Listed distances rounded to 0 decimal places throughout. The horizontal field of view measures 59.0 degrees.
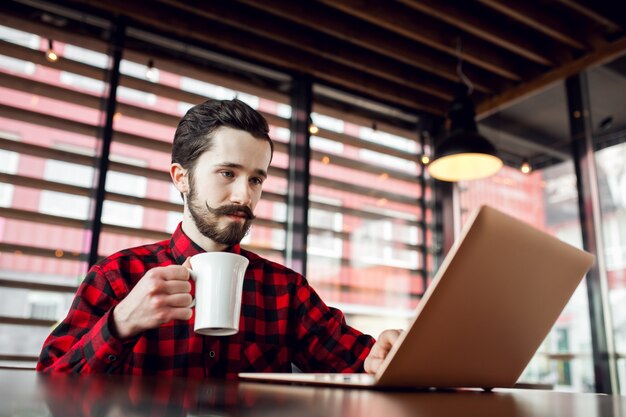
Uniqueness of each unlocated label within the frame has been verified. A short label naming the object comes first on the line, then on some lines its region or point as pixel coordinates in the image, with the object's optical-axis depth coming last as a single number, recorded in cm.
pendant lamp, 377
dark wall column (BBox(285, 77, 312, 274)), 451
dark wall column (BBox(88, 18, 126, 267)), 379
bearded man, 112
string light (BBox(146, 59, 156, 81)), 419
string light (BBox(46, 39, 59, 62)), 380
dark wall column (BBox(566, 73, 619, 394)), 397
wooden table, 35
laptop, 73
